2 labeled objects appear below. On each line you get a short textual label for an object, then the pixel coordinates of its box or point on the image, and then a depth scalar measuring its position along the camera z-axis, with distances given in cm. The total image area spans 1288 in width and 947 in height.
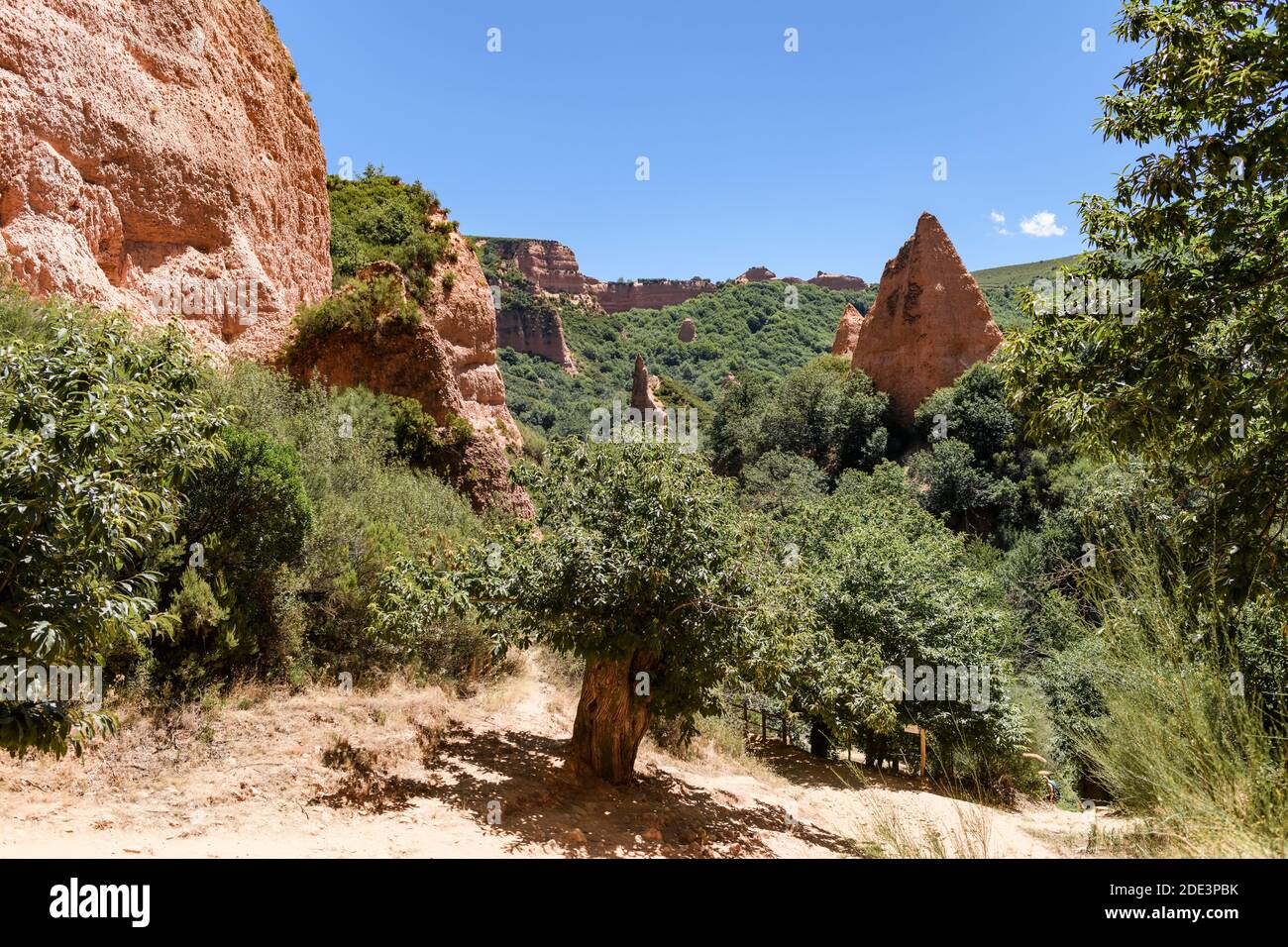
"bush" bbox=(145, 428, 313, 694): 881
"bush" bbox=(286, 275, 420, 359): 1597
